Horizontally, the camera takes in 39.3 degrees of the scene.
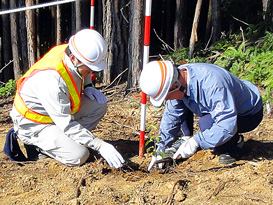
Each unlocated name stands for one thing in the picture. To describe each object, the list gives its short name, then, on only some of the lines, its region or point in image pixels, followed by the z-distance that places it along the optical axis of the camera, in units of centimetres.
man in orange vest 361
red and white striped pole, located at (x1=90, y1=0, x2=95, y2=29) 568
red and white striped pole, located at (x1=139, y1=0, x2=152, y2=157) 375
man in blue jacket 316
